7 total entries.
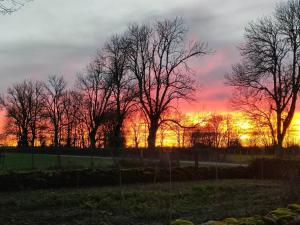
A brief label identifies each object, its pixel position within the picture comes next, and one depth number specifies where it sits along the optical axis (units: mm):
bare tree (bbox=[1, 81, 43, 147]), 55527
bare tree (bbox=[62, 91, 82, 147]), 54128
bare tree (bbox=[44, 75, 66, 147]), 55489
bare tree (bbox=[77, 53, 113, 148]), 47196
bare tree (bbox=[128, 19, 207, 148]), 37585
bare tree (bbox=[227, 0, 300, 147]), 27515
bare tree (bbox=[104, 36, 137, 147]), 40241
